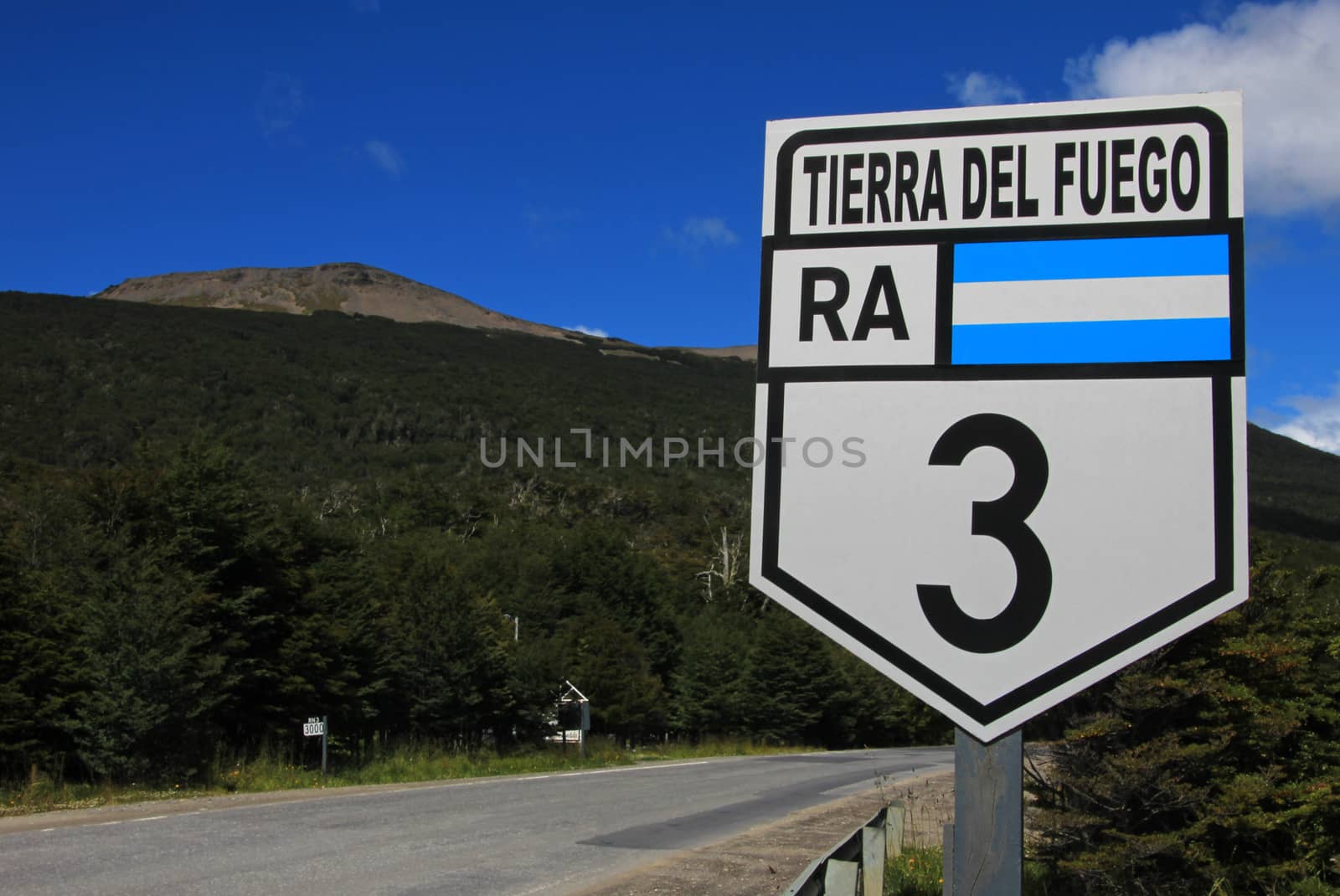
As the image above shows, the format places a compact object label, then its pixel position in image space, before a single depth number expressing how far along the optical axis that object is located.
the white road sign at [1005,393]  1.55
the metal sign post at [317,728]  20.67
